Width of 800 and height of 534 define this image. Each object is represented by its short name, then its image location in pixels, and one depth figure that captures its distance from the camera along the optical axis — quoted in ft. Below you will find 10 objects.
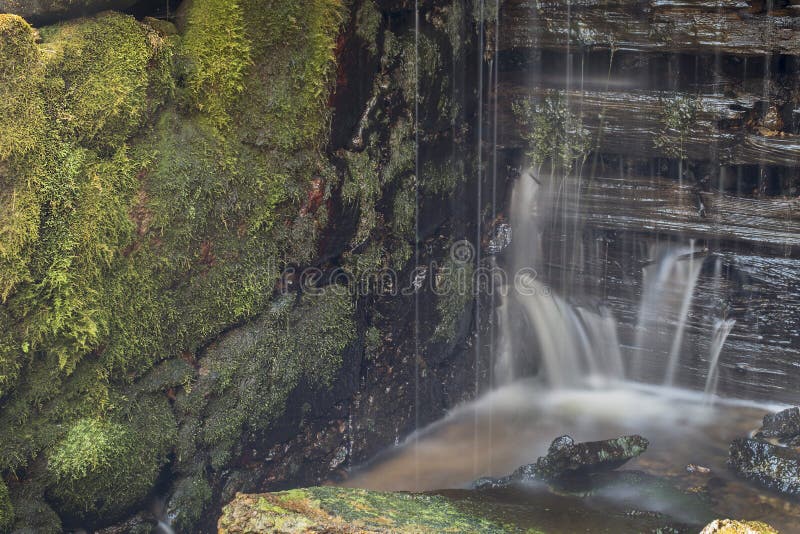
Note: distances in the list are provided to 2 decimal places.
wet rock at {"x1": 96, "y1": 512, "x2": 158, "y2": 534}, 14.99
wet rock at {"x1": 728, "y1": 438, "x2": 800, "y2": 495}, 18.17
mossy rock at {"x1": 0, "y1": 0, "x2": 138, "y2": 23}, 14.17
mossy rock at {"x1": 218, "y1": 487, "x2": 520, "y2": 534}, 12.66
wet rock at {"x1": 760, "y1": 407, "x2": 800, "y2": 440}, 20.72
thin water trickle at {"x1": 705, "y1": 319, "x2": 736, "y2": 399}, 23.62
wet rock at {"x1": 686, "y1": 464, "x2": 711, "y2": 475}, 19.42
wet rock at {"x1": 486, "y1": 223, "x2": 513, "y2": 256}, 24.13
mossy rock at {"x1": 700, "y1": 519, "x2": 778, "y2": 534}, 12.29
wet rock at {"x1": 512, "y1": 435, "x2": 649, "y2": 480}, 18.15
